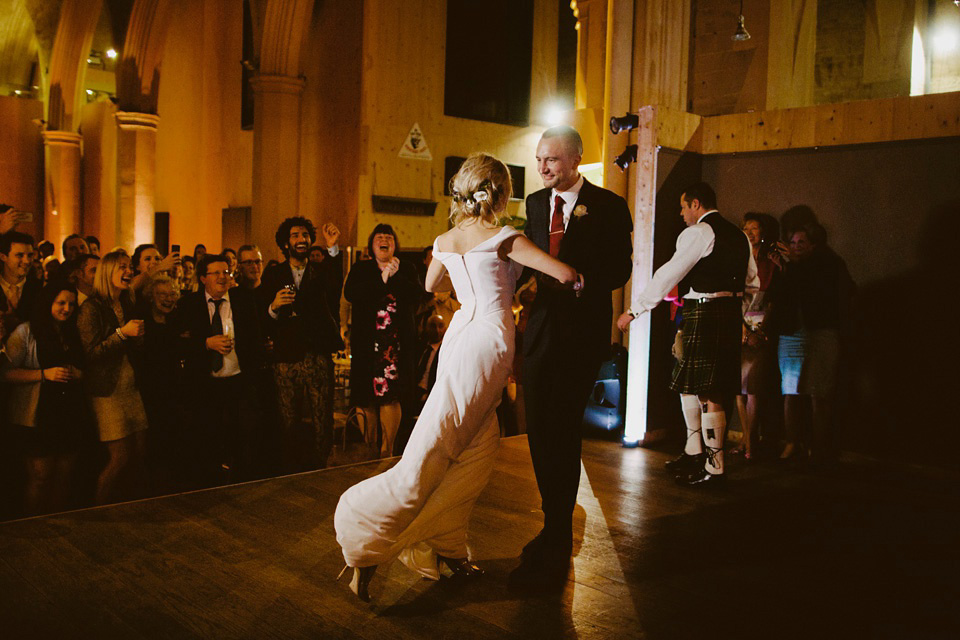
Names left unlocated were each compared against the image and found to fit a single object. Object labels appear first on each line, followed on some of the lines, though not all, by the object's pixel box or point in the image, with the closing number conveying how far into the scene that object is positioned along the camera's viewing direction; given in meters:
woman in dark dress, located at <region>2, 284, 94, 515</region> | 4.09
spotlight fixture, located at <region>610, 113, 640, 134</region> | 5.88
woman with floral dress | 5.34
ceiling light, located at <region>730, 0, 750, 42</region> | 6.07
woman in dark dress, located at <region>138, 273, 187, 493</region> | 4.69
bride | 3.04
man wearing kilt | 4.74
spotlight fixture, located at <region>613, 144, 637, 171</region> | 5.96
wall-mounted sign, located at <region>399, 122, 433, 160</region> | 10.16
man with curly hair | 5.12
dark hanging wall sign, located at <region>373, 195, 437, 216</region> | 10.76
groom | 3.49
